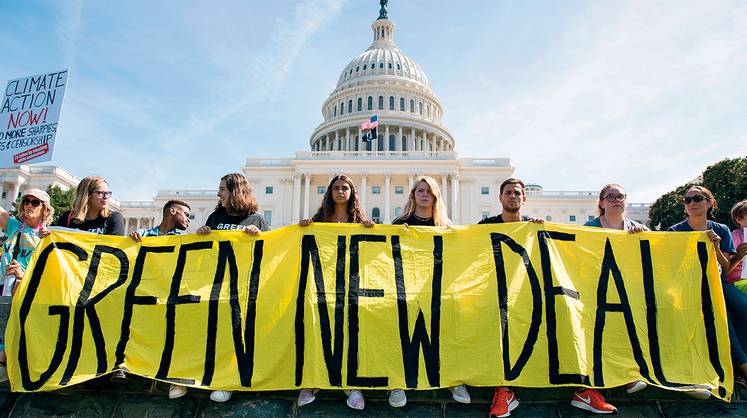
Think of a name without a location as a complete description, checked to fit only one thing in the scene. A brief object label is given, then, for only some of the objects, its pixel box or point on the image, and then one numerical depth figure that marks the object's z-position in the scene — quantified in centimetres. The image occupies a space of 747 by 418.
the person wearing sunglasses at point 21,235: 541
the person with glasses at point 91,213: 549
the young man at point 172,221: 593
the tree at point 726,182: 3472
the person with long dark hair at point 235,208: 542
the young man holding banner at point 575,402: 409
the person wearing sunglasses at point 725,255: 459
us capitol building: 5631
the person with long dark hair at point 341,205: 538
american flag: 5446
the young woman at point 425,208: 534
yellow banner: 436
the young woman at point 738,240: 522
